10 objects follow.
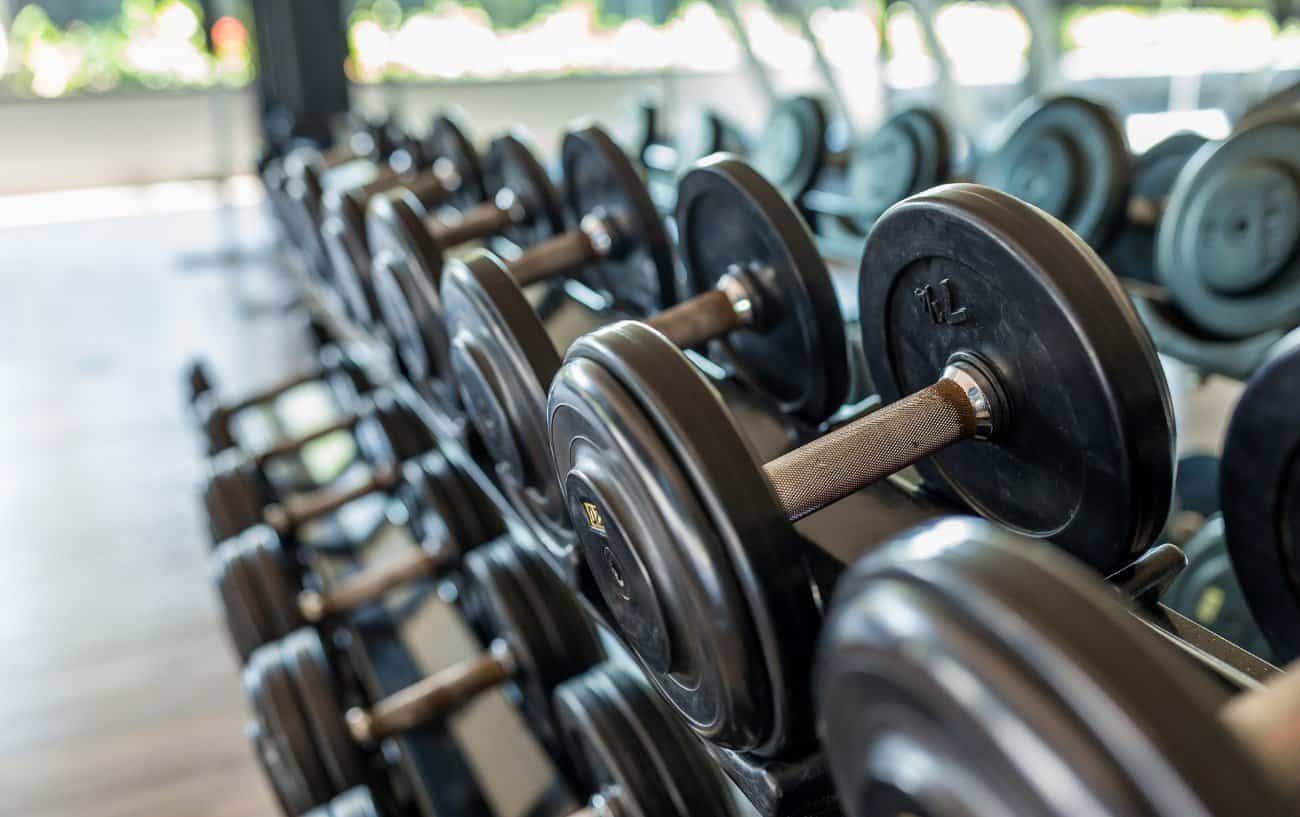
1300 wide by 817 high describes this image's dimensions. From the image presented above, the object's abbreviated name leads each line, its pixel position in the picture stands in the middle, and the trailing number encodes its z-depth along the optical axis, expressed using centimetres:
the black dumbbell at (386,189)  161
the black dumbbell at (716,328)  86
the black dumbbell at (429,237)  120
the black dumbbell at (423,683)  121
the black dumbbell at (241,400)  201
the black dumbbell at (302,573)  142
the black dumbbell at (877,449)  56
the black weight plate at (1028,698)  30
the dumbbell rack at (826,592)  61
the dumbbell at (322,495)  168
